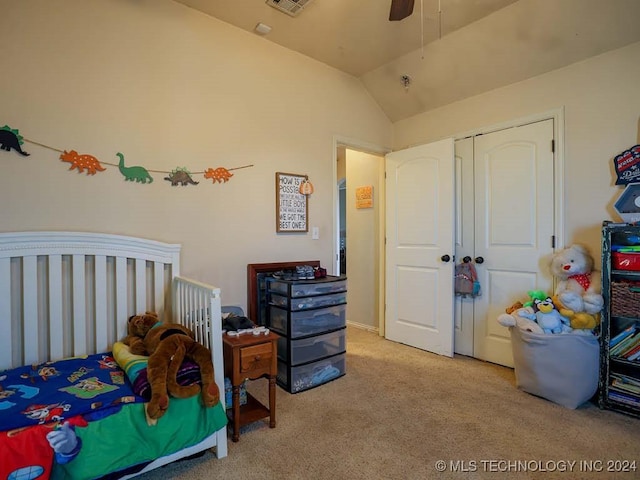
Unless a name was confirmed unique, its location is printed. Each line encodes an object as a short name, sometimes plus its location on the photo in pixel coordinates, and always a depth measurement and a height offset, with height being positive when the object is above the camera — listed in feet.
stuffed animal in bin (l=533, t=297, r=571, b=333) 7.30 -1.83
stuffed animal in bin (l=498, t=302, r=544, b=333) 7.42 -1.93
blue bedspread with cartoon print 4.03 -2.14
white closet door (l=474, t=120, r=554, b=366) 8.56 +0.42
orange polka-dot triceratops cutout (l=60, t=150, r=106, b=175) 6.34 +1.51
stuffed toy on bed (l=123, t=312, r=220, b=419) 4.60 -1.89
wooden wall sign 9.28 +0.95
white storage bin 6.91 -2.74
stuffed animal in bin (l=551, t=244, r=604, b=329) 7.08 -1.18
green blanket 4.03 -2.70
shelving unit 6.63 -1.79
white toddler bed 5.66 -1.11
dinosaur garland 5.85 +1.52
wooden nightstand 5.97 -2.39
